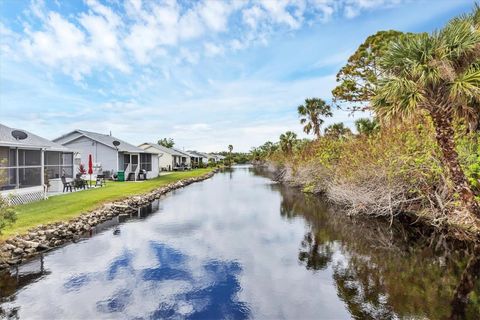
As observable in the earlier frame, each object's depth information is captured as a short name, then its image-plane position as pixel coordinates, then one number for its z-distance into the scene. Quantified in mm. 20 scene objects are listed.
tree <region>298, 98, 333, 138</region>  43972
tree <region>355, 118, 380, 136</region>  27703
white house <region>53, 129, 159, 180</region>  32000
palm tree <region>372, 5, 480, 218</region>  8898
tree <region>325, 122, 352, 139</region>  41156
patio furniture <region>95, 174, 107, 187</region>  26980
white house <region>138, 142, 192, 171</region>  57475
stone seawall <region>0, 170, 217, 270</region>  9914
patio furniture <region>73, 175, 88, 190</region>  22952
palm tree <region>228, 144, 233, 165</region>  131425
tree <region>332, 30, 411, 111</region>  25016
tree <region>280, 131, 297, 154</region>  54656
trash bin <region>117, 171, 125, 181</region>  32312
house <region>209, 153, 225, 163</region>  117875
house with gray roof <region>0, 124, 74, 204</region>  15695
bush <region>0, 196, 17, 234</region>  9258
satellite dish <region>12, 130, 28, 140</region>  16359
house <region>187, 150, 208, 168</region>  75781
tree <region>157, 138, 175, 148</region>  91356
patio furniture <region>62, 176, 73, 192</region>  22250
